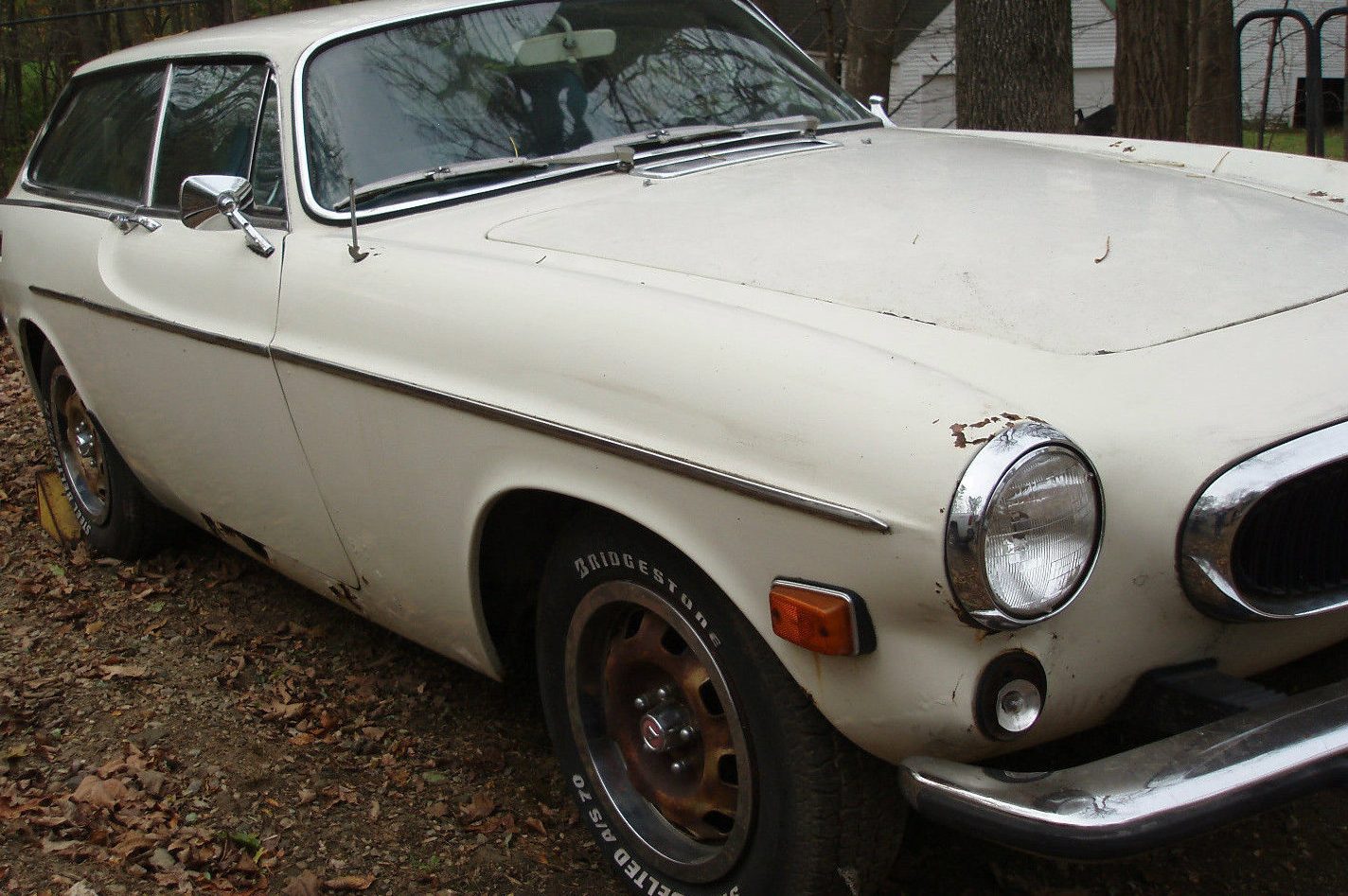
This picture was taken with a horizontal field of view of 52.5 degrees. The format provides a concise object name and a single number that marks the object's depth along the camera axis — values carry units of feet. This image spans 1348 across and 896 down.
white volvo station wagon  6.34
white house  86.48
